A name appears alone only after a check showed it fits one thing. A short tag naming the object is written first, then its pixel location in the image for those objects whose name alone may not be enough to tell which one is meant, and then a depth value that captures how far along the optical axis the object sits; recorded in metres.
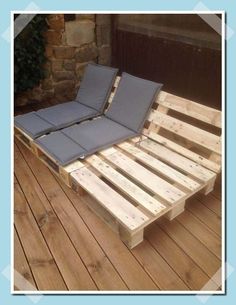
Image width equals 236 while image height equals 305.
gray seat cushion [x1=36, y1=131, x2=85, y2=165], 2.66
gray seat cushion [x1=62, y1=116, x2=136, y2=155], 2.86
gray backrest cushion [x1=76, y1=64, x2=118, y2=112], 3.55
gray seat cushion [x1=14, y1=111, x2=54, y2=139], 3.07
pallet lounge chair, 2.16
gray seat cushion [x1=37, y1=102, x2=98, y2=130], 3.28
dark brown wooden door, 3.15
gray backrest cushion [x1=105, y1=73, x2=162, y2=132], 3.07
